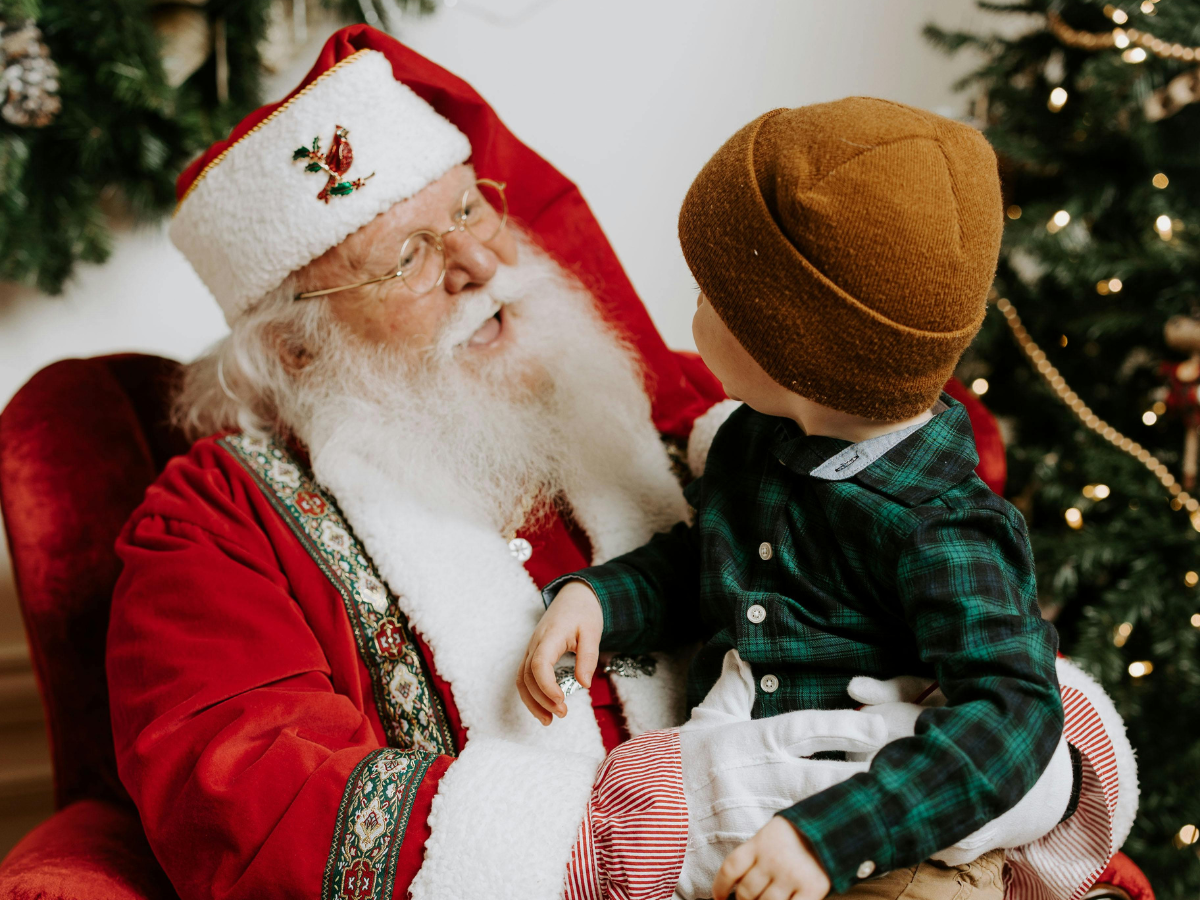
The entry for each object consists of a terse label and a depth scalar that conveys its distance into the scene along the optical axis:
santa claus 0.98
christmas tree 1.68
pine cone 1.66
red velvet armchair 1.33
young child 0.75
